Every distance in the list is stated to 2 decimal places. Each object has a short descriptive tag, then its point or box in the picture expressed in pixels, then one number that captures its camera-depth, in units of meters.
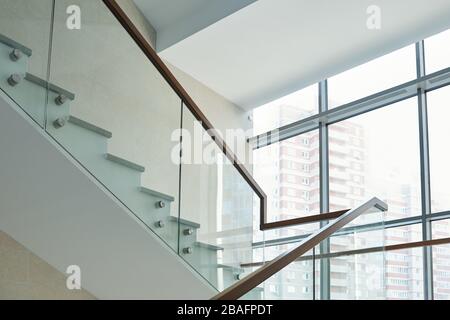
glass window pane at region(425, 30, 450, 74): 7.00
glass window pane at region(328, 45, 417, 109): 7.32
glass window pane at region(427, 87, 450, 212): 6.75
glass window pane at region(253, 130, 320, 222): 8.09
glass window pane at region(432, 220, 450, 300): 6.48
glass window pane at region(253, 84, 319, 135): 8.23
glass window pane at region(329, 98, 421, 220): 7.07
